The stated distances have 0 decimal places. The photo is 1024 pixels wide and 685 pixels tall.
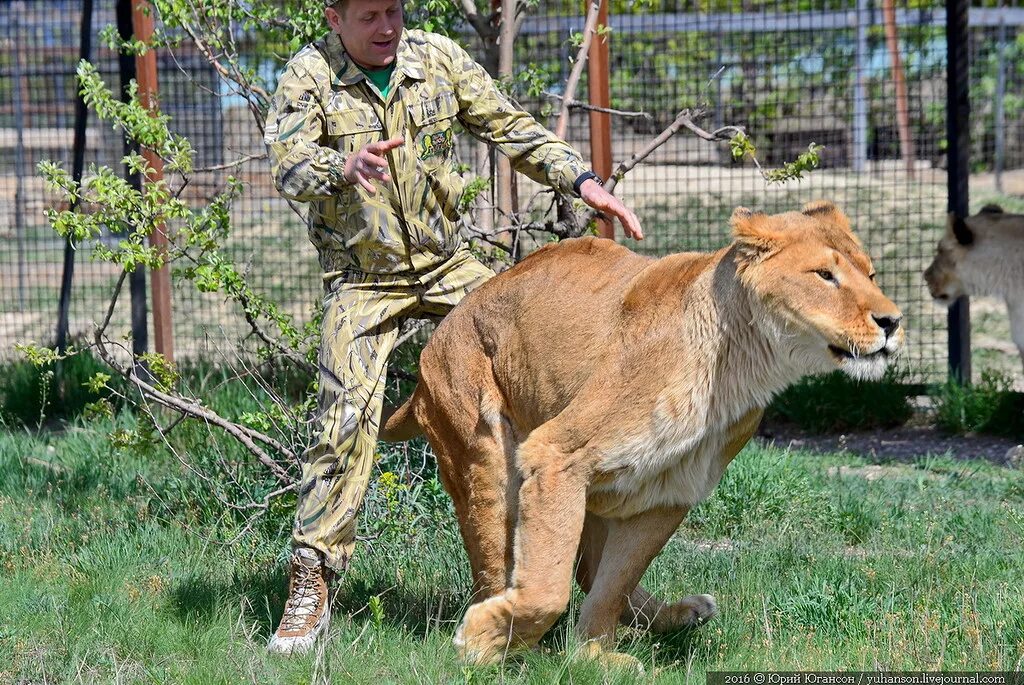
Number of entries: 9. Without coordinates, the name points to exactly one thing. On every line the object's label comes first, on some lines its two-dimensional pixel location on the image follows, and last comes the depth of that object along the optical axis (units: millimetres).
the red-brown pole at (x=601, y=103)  14250
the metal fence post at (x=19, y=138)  20948
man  8367
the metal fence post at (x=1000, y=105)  31106
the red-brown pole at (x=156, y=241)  14883
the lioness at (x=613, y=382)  7281
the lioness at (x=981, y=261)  17875
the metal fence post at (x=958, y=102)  17594
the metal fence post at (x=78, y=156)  16891
